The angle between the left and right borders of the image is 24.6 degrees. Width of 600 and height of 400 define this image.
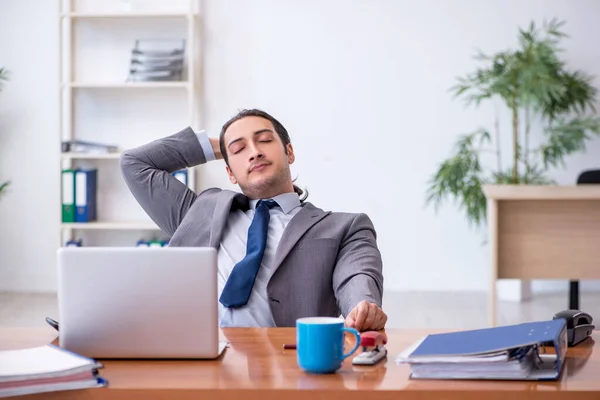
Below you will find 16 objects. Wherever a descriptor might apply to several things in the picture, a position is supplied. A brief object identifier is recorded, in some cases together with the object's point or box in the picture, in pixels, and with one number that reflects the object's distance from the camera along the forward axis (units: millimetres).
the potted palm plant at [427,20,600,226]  6995
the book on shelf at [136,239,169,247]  7472
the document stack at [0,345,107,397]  2812
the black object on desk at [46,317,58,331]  3598
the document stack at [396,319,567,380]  2934
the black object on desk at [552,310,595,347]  3556
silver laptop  3176
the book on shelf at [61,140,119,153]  7377
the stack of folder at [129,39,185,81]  7324
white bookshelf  7527
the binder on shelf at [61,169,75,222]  7357
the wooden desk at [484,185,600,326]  6061
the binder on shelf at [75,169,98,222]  7373
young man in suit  4047
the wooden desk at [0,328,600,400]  2796
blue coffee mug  3017
